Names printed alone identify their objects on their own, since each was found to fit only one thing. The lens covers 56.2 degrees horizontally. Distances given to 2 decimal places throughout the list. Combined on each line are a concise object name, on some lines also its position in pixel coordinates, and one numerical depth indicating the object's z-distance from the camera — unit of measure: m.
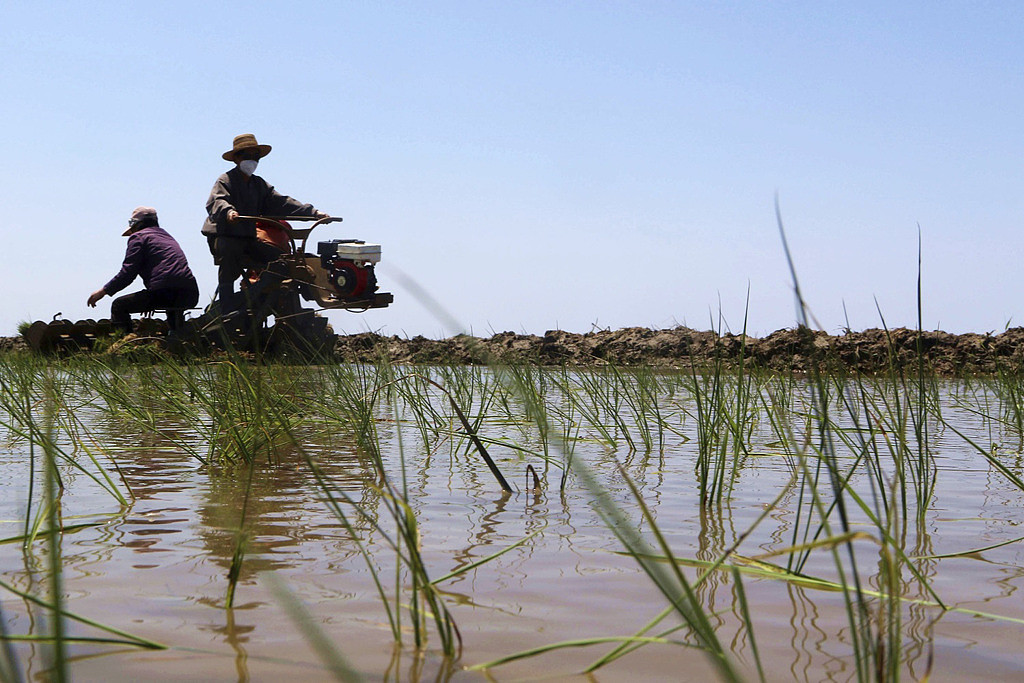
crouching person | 8.88
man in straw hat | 8.41
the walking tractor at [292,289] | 8.27
